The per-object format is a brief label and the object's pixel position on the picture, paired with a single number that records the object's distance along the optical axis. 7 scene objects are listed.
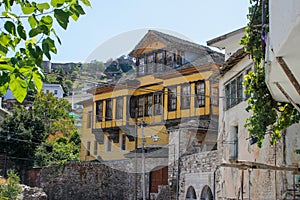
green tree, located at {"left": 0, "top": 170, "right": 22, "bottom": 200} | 23.50
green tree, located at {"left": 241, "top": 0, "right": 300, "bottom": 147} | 8.51
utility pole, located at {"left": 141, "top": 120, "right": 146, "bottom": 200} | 24.06
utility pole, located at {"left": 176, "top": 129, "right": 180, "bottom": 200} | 19.85
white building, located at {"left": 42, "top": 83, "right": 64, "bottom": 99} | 65.69
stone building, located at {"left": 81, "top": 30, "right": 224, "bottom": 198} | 24.08
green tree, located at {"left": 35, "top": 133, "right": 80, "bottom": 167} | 31.22
